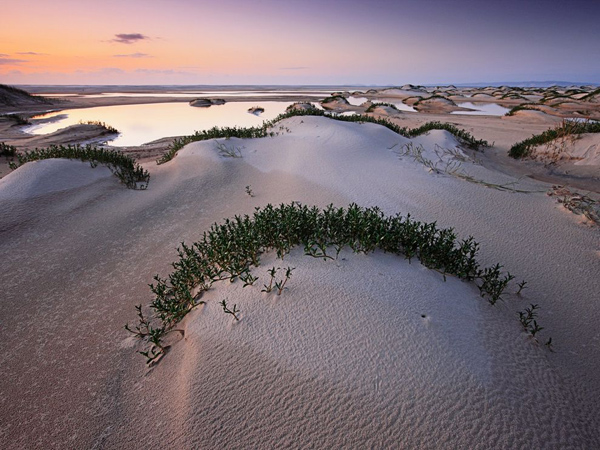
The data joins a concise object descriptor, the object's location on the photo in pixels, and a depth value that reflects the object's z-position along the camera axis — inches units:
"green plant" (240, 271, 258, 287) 105.2
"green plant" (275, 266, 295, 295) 101.7
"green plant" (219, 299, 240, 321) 92.7
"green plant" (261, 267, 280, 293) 101.7
